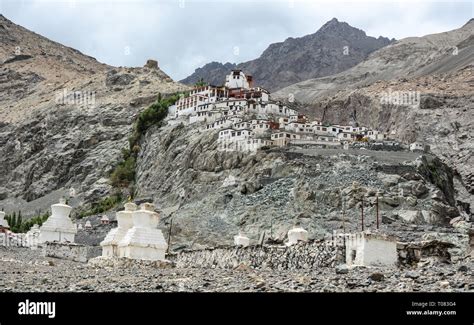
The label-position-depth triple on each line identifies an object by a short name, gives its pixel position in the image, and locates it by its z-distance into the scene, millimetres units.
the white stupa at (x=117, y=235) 39781
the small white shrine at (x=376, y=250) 30359
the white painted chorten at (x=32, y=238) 54412
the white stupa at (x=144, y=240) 37938
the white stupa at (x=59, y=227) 51822
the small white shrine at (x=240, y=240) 51103
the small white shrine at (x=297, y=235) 42625
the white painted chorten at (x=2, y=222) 63059
